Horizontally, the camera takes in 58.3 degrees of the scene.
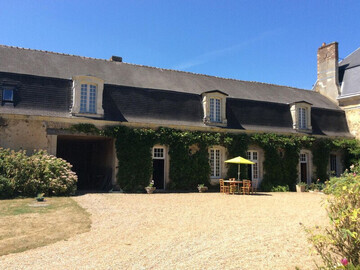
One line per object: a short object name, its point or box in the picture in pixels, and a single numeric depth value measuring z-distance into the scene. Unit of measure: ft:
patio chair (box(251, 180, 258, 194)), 59.79
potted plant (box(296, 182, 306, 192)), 58.95
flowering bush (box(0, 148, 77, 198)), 36.32
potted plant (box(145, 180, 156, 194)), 47.06
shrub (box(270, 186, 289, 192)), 58.90
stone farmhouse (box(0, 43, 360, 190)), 45.16
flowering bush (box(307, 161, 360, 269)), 11.96
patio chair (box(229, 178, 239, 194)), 49.52
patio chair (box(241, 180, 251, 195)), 49.30
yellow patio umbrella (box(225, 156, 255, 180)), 49.51
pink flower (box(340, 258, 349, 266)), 10.55
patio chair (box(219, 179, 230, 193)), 50.24
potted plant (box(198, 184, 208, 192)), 51.70
